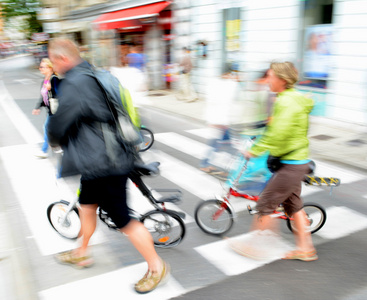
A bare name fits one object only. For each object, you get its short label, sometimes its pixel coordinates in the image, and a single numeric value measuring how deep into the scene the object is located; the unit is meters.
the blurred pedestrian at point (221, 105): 5.28
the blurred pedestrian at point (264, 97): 4.58
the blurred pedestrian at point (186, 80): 12.66
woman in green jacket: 2.91
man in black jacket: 2.45
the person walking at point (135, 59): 8.29
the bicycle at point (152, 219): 3.48
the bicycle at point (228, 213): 3.75
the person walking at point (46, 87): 5.75
